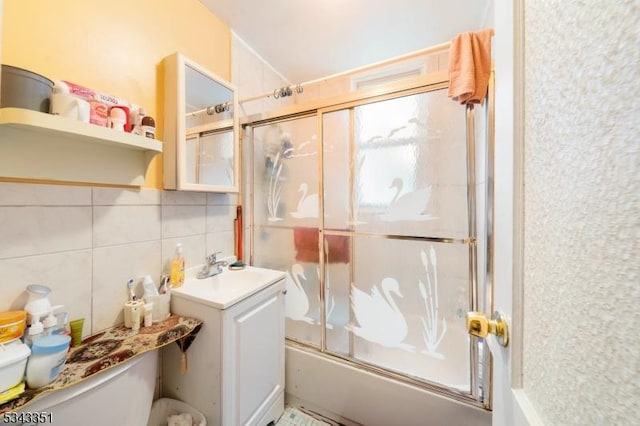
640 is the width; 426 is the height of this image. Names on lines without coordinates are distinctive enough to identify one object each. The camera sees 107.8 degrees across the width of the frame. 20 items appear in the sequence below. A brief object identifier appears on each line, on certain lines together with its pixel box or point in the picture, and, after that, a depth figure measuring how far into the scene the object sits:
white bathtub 1.13
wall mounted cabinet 1.20
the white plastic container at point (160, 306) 1.08
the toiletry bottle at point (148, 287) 1.08
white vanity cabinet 1.03
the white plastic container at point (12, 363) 0.60
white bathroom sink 1.07
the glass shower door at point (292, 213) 1.53
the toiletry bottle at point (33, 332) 0.71
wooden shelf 0.72
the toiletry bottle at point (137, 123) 1.00
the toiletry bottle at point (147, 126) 1.00
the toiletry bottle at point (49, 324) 0.75
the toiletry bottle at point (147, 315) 1.04
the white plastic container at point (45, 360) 0.65
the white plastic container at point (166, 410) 1.08
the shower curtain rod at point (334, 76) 1.10
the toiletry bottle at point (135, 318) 1.02
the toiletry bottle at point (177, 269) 1.21
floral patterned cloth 0.67
